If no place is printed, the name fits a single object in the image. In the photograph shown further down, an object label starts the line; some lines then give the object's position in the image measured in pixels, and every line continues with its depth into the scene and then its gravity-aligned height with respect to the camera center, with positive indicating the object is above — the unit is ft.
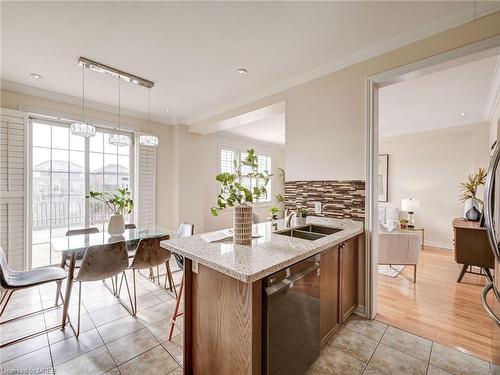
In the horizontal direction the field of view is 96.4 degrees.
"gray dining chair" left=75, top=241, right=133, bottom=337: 6.73 -2.43
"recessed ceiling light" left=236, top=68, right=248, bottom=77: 8.62 +4.47
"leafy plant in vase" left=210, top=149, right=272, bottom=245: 5.37 -0.33
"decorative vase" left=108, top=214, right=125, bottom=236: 8.86 -1.60
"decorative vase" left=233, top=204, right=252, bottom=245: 5.46 -1.02
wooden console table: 9.45 -2.62
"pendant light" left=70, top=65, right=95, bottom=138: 8.13 +2.02
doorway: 7.09 +0.22
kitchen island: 3.86 -2.19
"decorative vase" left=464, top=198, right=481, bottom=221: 11.55 -1.20
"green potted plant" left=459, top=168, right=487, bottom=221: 11.63 -0.63
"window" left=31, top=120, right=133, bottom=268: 10.63 +0.26
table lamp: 15.64 -1.36
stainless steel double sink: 7.24 -1.55
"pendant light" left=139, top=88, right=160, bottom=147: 9.84 +1.99
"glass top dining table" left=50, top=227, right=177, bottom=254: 7.09 -2.01
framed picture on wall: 18.51 +0.81
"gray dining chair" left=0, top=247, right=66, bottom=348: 6.24 -2.88
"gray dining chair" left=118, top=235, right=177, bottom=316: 7.82 -2.53
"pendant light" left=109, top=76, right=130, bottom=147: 9.34 +1.89
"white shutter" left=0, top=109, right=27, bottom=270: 9.38 -0.13
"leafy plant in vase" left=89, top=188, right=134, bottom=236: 8.88 -1.25
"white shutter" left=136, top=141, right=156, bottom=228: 13.48 -0.06
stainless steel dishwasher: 3.97 -2.61
